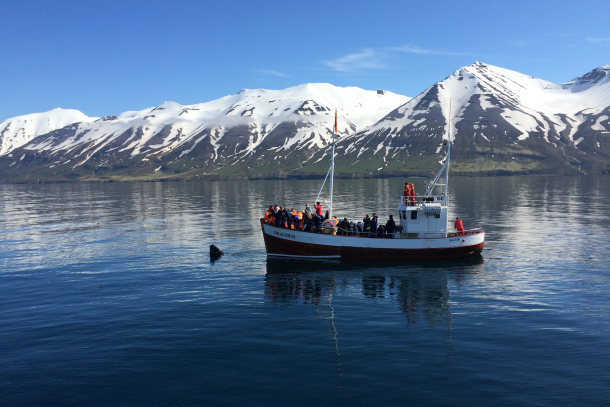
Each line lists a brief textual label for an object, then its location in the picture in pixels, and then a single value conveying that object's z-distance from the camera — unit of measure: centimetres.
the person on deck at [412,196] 4731
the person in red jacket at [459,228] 4738
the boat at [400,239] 4638
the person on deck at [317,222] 4716
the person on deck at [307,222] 4750
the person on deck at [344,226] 4788
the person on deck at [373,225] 4697
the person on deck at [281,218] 4878
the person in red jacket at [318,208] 4761
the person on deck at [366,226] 4709
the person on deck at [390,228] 4688
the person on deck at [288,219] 4834
